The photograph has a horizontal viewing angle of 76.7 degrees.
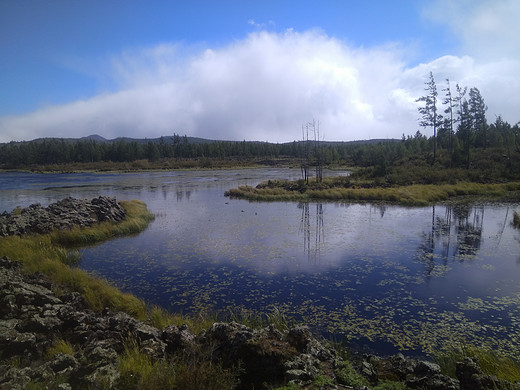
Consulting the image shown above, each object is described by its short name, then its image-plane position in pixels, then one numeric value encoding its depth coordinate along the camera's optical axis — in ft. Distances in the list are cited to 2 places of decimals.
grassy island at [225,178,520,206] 98.17
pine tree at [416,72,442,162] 169.99
